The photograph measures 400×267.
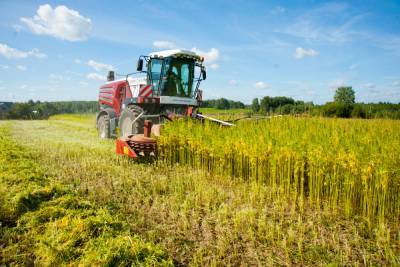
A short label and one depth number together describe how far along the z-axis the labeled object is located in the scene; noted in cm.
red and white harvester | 736
